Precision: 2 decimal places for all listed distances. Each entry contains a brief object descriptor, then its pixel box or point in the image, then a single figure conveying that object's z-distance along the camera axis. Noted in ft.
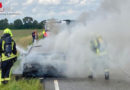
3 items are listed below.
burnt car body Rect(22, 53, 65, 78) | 42.75
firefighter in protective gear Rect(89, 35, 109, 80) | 40.81
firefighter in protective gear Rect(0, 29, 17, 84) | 35.45
